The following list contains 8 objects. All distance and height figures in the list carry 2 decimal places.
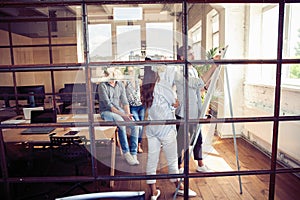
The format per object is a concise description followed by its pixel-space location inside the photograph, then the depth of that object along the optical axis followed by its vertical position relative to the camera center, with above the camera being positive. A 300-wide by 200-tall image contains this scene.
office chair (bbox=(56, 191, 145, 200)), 0.87 -0.43
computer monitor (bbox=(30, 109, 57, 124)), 2.65 -0.41
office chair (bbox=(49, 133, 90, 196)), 2.12 -0.64
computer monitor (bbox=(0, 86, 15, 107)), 3.88 -0.21
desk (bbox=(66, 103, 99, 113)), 3.08 -0.40
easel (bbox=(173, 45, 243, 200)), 1.81 -0.15
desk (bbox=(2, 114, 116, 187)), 2.23 -0.56
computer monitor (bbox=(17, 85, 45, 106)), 4.03 -0.21
